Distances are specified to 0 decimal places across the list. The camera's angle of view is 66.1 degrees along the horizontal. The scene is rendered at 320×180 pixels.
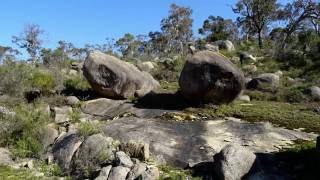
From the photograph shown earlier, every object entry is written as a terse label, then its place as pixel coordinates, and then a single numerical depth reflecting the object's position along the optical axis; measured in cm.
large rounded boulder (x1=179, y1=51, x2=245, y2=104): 742
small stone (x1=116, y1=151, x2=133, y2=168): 533
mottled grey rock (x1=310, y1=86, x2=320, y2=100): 885
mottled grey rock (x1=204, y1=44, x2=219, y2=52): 1564
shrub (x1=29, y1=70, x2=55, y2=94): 931
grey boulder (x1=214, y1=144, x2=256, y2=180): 495
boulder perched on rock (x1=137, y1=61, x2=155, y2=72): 1227
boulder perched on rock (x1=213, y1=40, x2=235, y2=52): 1673
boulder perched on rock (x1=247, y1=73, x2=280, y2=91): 961
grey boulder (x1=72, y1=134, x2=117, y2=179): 544
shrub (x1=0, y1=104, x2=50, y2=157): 621
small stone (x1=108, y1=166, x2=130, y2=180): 512
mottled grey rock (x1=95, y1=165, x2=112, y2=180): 517
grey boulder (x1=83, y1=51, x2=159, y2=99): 840
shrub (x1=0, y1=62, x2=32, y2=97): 887
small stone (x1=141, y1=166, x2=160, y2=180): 498
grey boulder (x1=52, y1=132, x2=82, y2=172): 578
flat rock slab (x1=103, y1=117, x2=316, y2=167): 571
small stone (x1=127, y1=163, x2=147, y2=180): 511
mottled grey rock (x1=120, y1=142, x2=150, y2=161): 556
